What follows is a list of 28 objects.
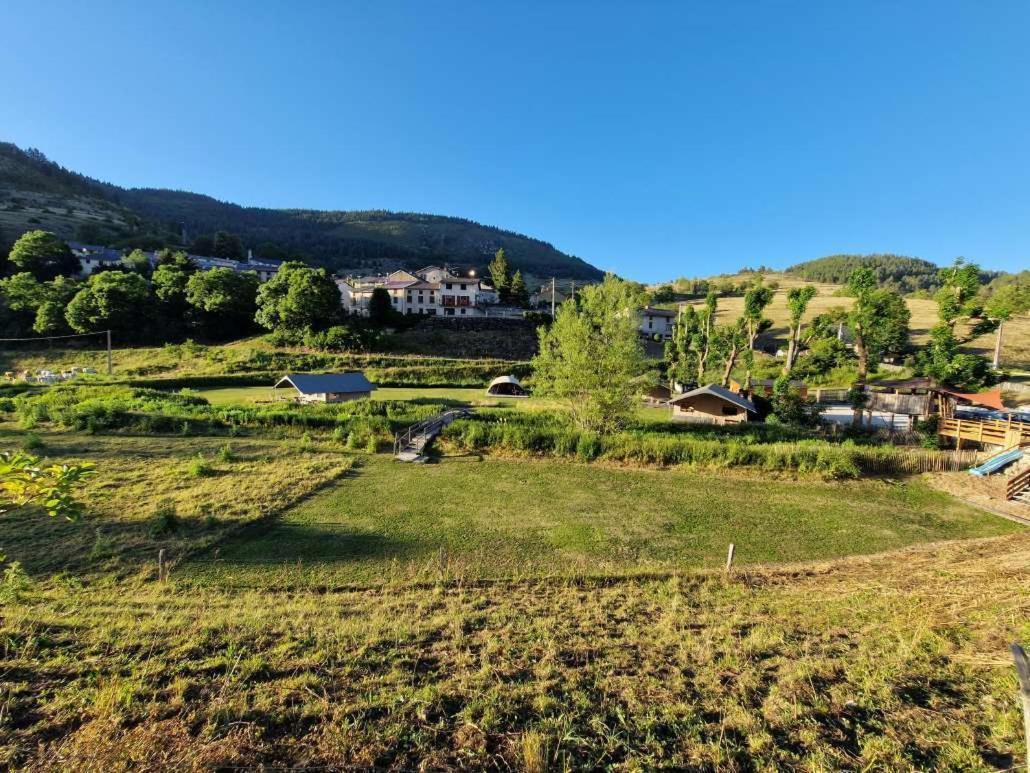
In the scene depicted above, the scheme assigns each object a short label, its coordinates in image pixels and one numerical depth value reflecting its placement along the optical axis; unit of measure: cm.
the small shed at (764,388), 3534
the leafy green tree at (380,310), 6188
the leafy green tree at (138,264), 6982
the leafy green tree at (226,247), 10469
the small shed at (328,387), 3300
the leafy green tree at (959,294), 2522
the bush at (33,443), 2069
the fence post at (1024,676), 314
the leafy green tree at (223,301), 5759
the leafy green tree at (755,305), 3466
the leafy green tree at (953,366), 2558
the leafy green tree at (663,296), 10338
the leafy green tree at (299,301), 5478
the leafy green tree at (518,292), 7961
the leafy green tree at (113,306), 5253
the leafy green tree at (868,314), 2733
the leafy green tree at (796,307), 3164
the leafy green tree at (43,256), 6462
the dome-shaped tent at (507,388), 4131
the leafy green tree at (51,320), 5191
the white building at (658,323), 7500
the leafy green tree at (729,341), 3688
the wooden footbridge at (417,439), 2208
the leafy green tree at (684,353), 4559
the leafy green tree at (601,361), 2466
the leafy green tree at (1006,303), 2619
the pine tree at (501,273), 8319
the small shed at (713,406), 3034
